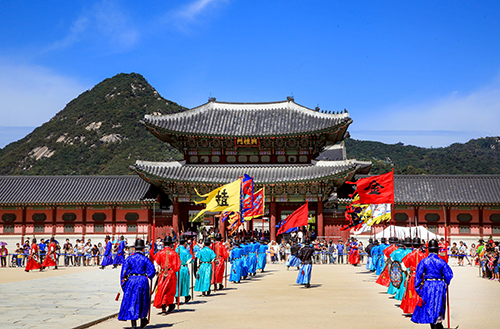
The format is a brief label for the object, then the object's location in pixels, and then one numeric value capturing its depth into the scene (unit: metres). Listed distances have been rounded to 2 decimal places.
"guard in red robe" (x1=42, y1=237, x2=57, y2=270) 24.80
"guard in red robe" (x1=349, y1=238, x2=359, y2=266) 28.21
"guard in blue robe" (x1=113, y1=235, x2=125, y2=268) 24.94
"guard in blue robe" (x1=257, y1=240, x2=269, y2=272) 23.80
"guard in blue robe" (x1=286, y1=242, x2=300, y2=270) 23.88
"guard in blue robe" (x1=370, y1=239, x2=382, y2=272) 21.35
